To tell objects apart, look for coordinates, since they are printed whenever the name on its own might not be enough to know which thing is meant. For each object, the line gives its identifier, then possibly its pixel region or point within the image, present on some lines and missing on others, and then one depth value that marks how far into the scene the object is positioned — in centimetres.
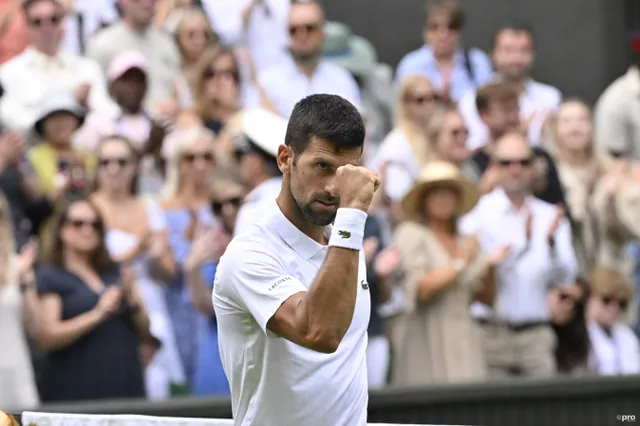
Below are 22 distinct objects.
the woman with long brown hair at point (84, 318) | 1437
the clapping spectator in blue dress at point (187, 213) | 1547
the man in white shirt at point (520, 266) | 1694
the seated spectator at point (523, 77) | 1925
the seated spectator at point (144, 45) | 1731
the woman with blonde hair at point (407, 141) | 1738
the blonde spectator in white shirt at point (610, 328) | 1761
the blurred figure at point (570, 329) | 1752
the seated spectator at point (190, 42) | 1762
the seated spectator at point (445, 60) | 1925
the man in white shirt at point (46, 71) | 1617
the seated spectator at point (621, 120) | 1972
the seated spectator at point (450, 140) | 1792
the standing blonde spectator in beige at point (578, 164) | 1853
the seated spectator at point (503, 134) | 1817
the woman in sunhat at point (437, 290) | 1612
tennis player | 659
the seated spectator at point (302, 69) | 1800
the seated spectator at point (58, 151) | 1545
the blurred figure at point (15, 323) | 1428
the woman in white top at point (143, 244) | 1534
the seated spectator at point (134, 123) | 1630
